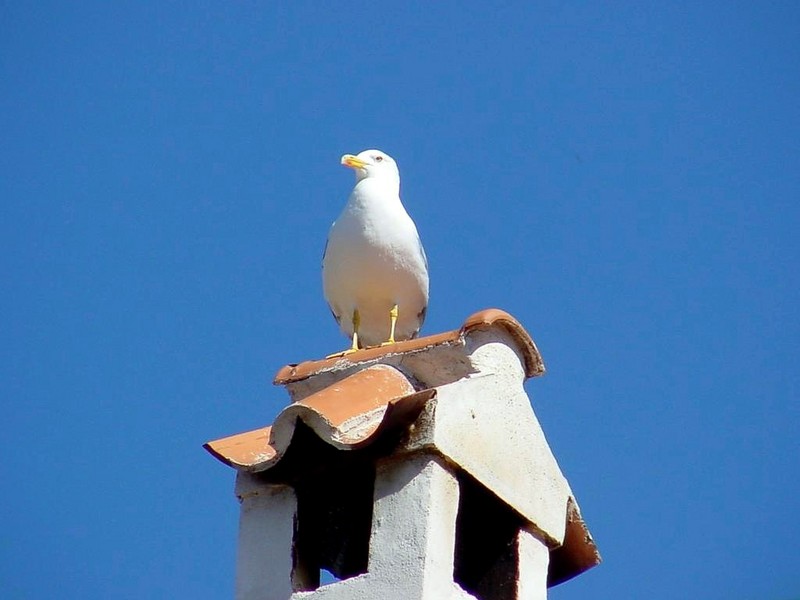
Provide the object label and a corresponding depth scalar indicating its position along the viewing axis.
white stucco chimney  15.77
